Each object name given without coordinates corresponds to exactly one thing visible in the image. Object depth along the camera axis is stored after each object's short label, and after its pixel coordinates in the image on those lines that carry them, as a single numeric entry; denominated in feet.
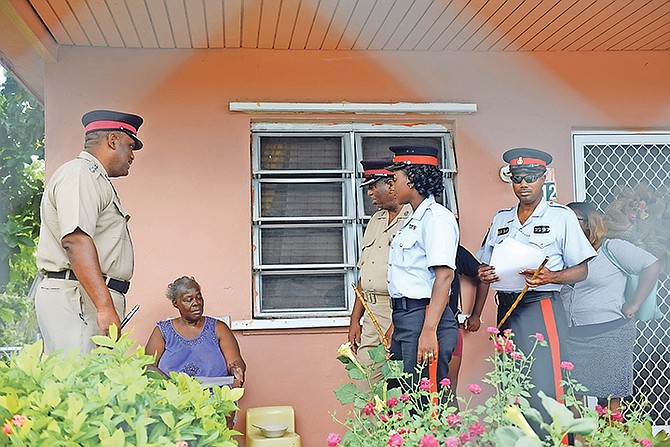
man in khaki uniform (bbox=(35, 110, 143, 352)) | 9.43
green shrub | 5.34
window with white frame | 15.96
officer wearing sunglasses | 11.39
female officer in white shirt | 11.12
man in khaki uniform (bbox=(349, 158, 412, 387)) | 13.42
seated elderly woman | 14.38
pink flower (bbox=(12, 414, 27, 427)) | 5.35
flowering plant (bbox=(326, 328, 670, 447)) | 6.98
